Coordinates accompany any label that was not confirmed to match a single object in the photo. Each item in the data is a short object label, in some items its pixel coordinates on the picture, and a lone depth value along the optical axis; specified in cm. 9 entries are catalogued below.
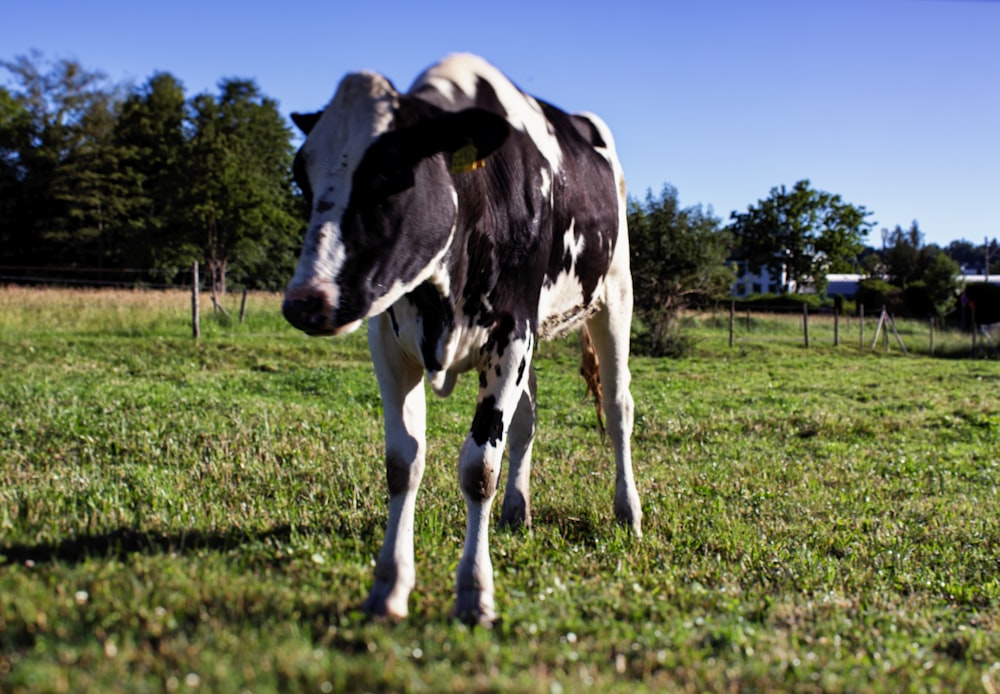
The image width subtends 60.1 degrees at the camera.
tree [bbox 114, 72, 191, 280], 4100
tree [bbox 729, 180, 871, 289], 7256
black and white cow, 308
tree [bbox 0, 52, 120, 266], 4700
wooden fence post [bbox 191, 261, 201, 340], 1925
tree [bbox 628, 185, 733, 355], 2372
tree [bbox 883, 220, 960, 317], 5412
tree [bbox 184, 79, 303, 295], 2742
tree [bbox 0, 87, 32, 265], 4916
